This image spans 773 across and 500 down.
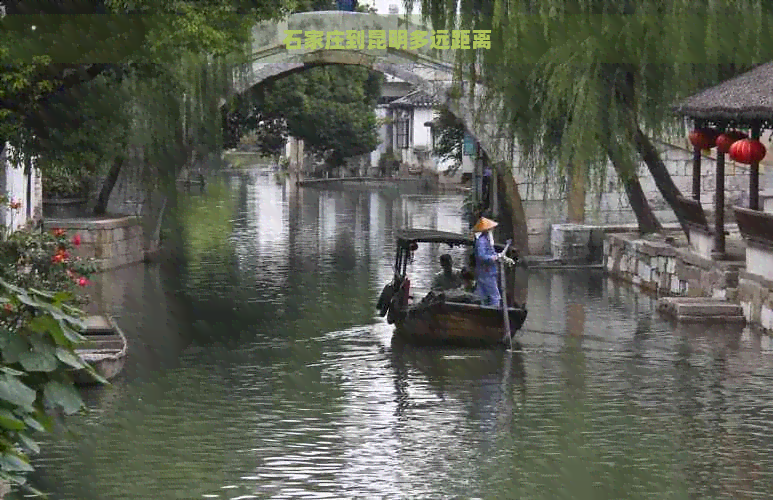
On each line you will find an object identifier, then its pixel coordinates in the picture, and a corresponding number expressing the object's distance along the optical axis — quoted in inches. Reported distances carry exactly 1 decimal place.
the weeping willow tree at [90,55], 662.5
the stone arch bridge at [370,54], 1193.4
